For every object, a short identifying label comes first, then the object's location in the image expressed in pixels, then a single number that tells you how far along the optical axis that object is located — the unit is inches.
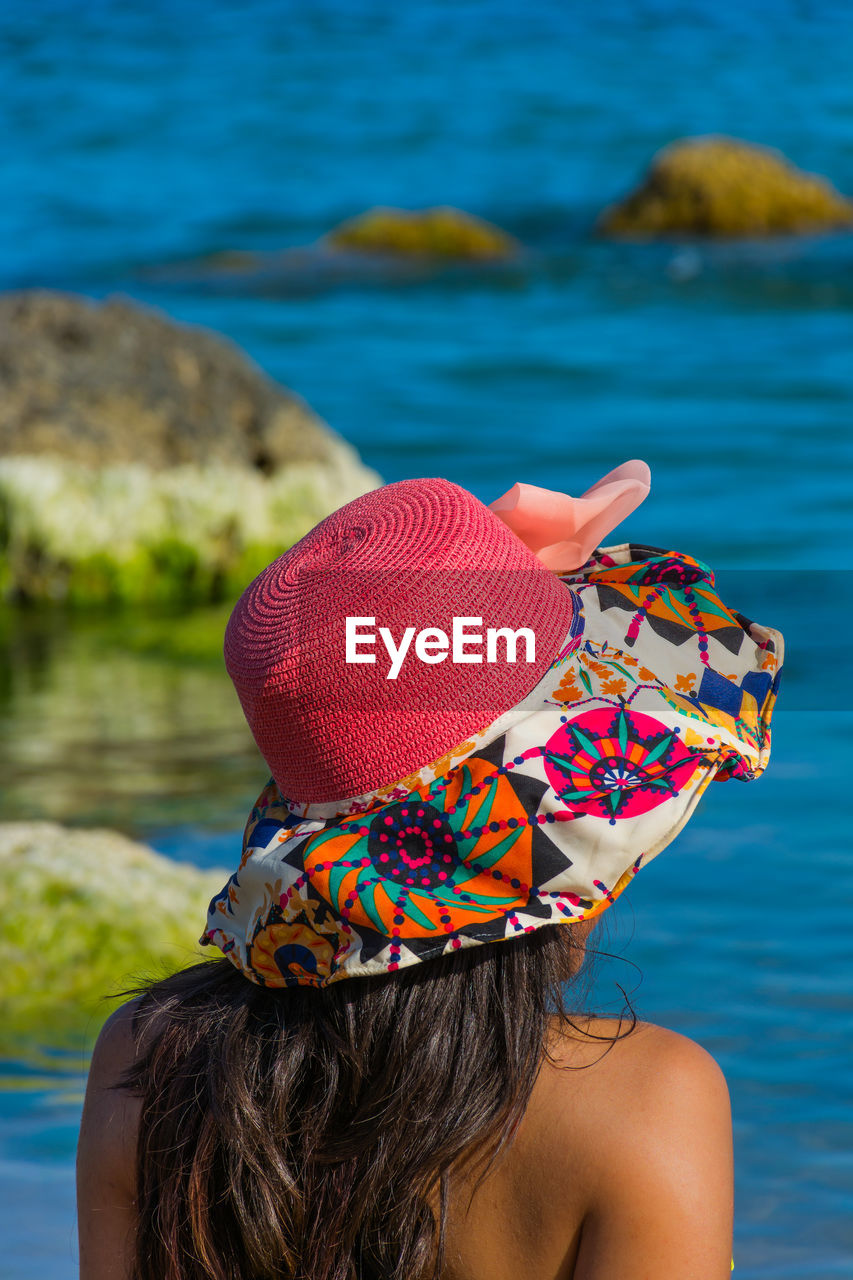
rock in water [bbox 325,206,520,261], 922.7
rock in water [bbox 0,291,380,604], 353.4
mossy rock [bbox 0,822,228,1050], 156.2
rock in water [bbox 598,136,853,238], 887.7
